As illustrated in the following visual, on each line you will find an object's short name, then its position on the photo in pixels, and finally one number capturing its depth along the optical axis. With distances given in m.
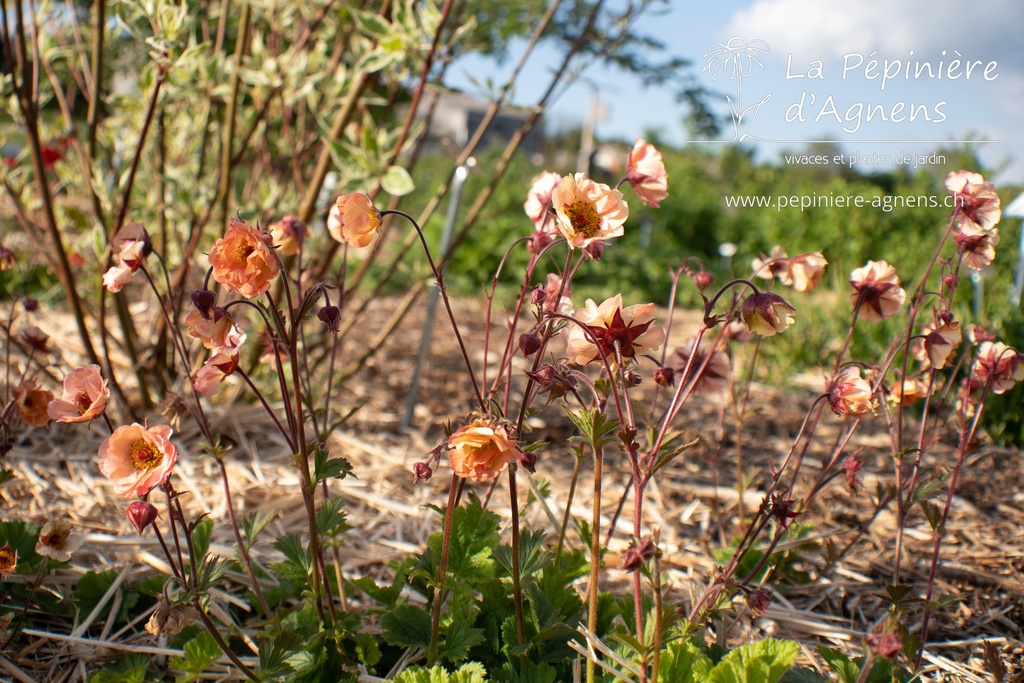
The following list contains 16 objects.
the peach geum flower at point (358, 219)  1.06
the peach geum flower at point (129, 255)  1.21
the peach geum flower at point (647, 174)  1.25
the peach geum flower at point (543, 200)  1.24
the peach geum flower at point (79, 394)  1.13
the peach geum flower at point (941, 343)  1.36
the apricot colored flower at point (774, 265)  1.40
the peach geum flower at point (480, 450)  0.94
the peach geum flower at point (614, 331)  1.13
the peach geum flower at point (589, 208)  1.03
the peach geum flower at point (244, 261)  1.01
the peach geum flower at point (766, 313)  1.11
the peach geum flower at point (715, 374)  1.33
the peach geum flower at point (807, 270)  1.28
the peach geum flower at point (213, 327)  1.11
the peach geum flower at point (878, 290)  1.35
